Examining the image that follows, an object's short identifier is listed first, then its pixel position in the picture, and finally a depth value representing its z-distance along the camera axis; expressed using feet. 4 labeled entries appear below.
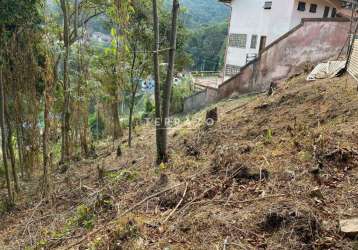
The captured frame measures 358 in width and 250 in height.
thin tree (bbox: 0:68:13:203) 17.48
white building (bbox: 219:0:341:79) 56.03
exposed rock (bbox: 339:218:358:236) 7.72
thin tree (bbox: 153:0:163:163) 16.12
